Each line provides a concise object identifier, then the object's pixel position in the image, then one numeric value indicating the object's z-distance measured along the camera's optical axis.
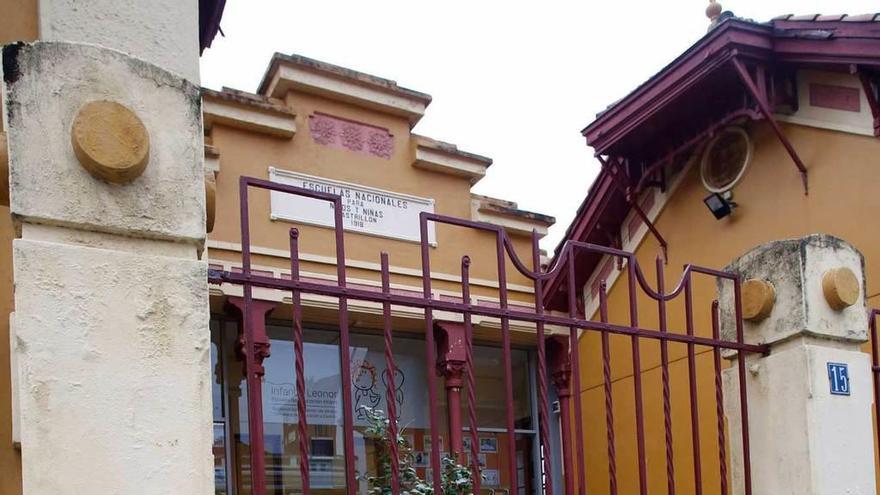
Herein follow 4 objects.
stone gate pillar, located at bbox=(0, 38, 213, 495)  2.15
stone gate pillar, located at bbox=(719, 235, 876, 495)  3.72
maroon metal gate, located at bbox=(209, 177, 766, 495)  2.67
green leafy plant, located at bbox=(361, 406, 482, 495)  3.35
